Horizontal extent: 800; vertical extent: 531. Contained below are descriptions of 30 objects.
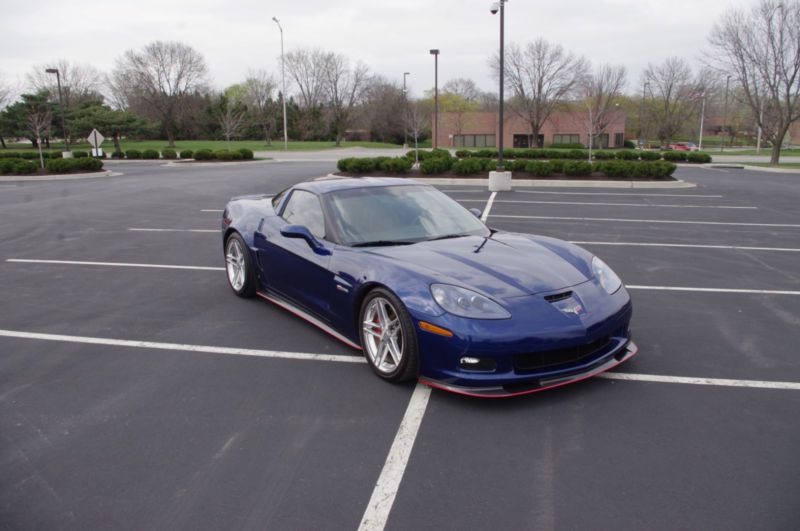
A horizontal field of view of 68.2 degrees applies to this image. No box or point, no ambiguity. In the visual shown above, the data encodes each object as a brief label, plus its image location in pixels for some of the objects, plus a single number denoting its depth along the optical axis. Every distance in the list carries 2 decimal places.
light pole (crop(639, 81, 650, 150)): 70.38
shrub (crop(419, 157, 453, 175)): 22.12
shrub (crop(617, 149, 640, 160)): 31.70
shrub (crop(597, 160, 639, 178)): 21.03
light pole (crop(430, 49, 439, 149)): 36.48
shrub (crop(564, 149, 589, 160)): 34.78
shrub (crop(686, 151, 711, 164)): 34.09
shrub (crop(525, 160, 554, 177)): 21.45
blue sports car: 3.70
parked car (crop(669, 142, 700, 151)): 62.74
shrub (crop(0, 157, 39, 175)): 27.36
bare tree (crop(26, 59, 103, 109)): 71.38
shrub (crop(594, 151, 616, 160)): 33.75
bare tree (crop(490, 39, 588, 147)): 57.56
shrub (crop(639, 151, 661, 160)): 31.92
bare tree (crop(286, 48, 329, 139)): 84.56
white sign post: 31.20
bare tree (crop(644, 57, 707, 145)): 67.12
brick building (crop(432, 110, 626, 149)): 66.56
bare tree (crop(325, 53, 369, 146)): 78.62
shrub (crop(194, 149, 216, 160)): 37.00
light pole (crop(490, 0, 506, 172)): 18.60
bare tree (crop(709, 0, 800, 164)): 31.34
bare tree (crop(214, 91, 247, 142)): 61.84
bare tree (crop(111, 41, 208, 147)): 63.56
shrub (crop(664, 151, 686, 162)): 33.91
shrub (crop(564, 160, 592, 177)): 21.17
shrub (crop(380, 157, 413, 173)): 22.34
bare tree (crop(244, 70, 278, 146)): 74.06
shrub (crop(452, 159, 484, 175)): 21.62
